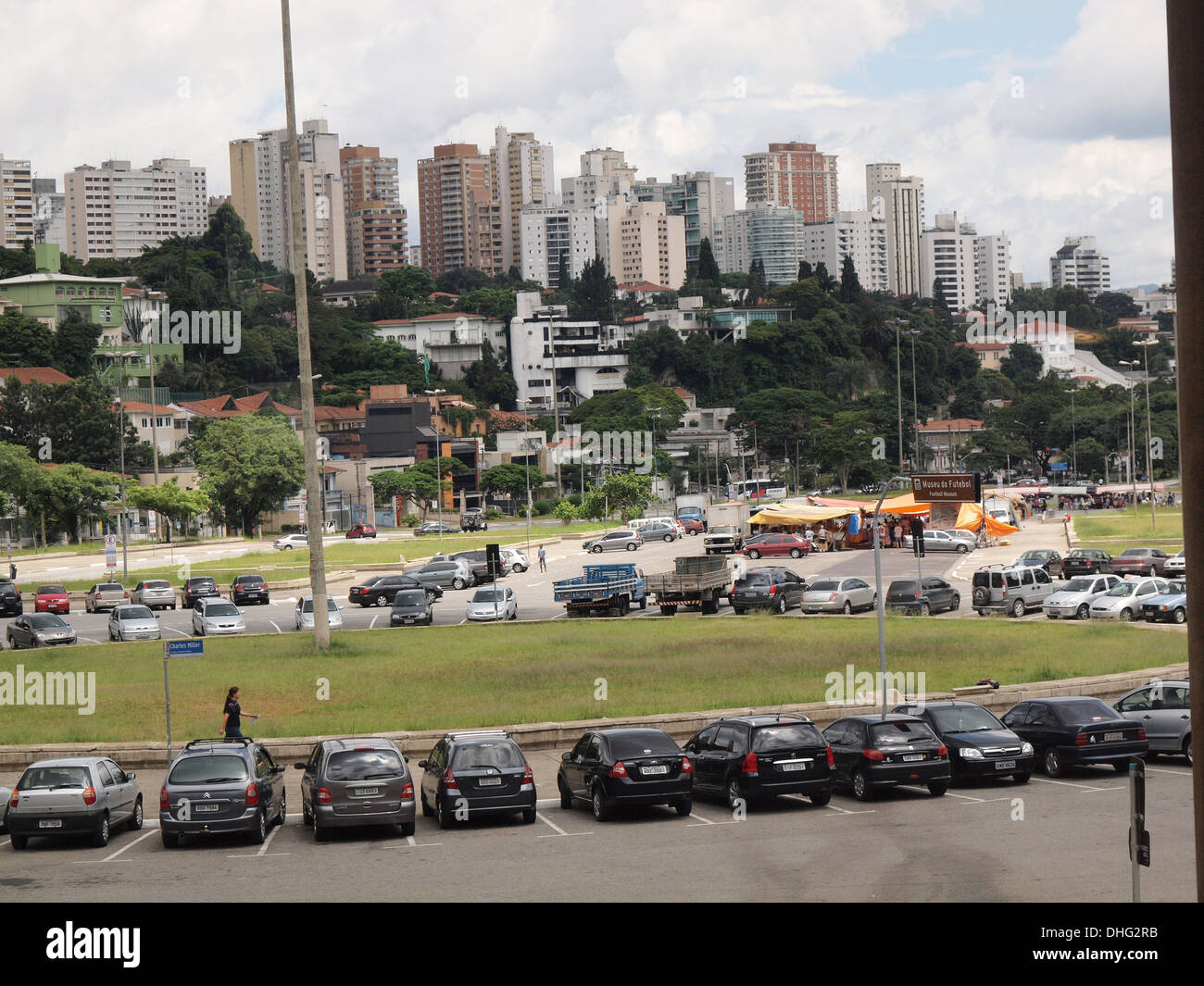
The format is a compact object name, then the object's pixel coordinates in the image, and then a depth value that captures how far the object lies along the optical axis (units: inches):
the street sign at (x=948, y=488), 1847.9
